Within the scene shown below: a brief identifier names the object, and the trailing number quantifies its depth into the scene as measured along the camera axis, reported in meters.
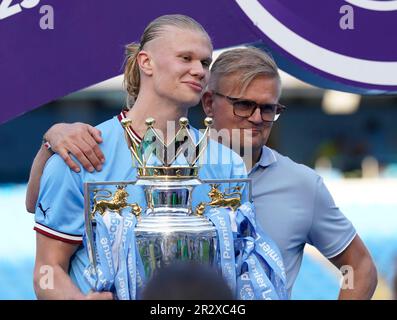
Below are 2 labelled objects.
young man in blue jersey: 6.33
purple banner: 6.69
